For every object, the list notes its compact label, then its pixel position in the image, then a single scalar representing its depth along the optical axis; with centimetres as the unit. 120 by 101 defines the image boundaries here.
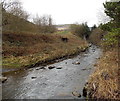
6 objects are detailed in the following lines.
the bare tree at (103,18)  2450
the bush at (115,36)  666
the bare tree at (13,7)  1816
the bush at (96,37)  3193
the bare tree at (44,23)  3215
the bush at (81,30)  4222
